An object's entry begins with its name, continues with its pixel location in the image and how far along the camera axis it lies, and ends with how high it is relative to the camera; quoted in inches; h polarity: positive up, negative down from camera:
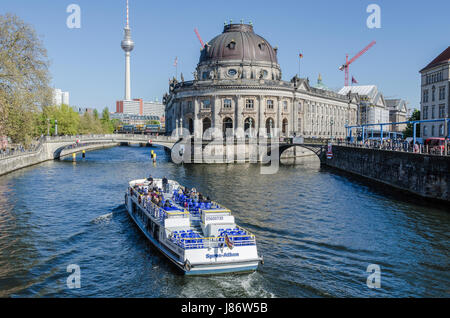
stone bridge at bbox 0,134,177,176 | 3344.0 -49.8
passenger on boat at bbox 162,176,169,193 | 1620.9 -187.3
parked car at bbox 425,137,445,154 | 1879.2 -33.5
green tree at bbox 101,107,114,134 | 7144.7 +181.3
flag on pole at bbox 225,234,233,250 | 967.8 -243.6
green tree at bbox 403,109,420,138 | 4490.2 +110.6
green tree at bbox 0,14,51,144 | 2406.5 +333.2
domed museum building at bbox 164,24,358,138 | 4074.8 +415.6
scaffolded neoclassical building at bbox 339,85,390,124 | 7268.7 +535.3
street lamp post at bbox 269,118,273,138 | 4130.9 +106.3
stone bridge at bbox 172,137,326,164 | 3582.7 -110.2
